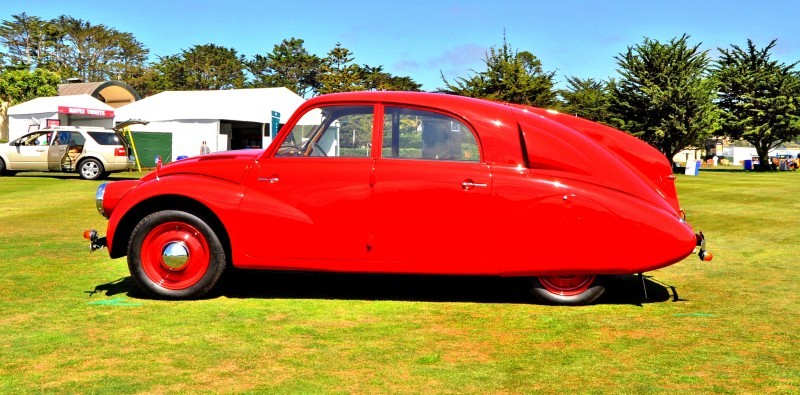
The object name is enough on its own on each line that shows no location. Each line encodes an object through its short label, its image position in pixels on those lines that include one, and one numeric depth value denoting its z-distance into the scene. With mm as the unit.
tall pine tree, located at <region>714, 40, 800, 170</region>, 54812
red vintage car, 5699
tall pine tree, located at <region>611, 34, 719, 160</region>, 51938
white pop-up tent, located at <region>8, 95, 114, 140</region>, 37594
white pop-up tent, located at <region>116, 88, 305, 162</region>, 35500
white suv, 25562
